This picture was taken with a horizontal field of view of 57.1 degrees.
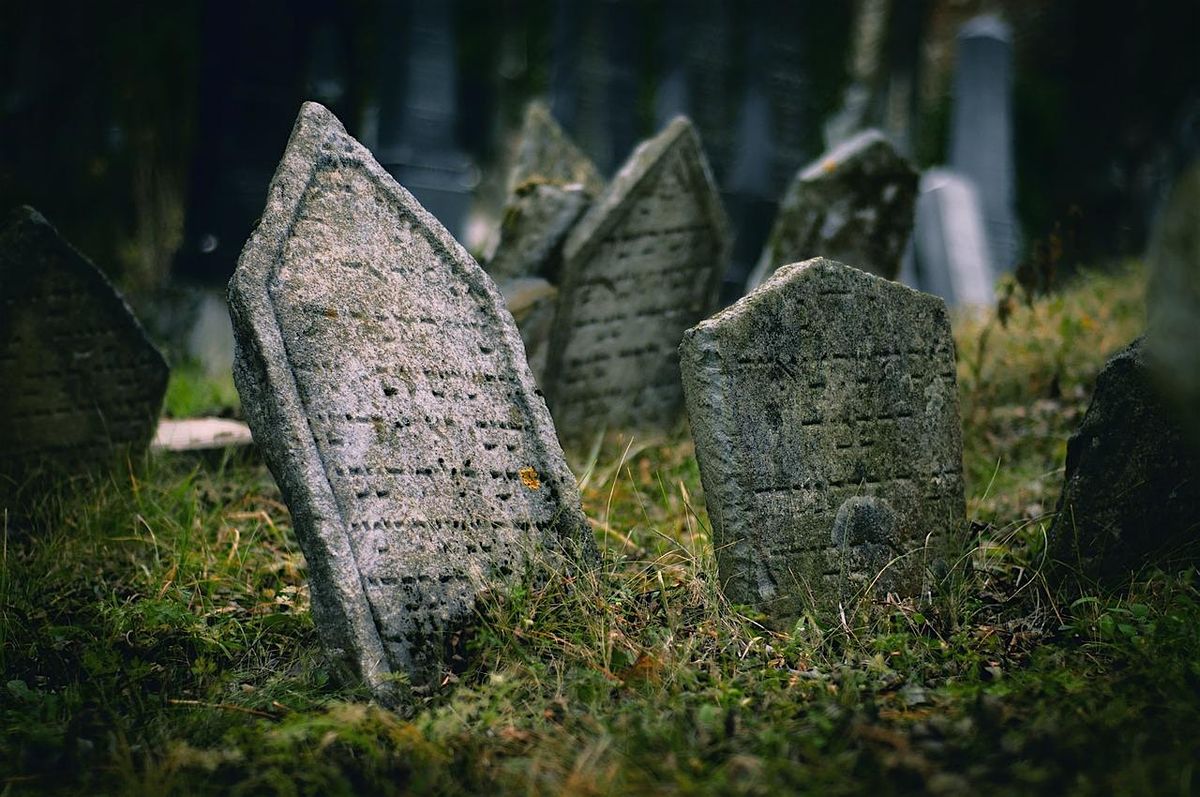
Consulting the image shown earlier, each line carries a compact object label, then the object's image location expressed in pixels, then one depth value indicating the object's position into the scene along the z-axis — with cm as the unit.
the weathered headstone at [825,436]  310
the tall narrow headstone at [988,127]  1033
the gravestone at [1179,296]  226
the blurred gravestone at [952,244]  941
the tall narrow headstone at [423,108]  1009
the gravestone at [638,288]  518
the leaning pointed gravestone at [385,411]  277
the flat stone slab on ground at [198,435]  466
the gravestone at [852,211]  544
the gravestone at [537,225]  514
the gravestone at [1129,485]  327
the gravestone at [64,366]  409
